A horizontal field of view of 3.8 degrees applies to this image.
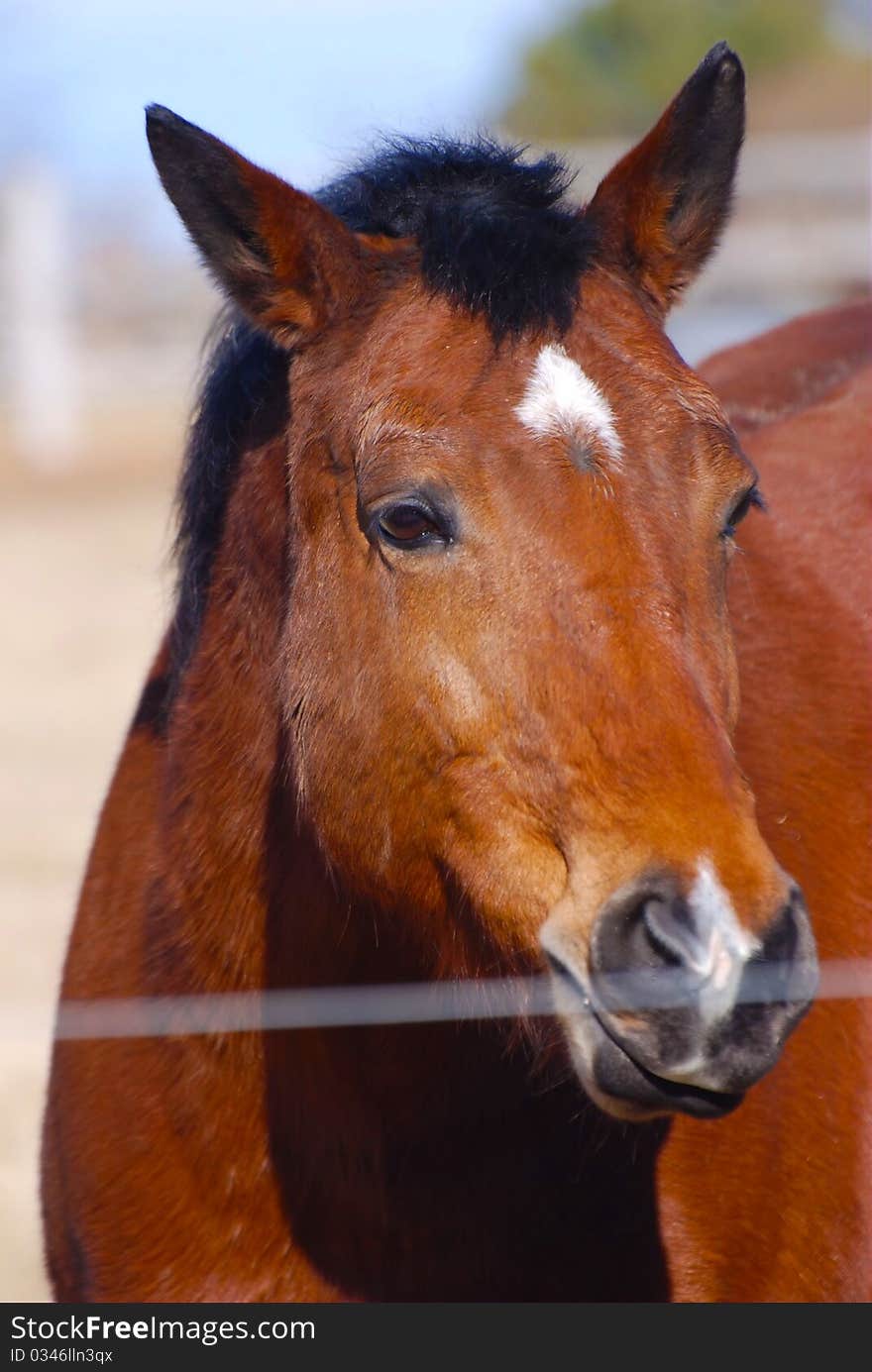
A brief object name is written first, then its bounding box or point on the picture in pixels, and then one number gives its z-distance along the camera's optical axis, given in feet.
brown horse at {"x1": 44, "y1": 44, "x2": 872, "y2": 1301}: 26.05
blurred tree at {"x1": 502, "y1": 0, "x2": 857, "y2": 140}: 223.76
